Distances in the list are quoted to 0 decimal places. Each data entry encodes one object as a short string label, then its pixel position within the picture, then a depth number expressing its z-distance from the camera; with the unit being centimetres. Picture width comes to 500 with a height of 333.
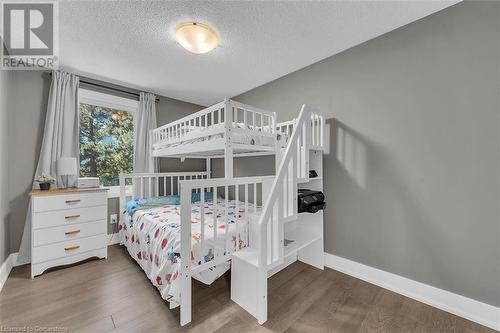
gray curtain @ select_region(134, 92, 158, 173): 316
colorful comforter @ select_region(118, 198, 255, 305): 159
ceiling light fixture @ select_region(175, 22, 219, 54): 179
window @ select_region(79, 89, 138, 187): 292
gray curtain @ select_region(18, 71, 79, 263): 241
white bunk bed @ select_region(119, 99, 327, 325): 149
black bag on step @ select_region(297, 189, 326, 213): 192
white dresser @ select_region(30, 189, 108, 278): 207
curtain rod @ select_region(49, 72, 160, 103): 277
